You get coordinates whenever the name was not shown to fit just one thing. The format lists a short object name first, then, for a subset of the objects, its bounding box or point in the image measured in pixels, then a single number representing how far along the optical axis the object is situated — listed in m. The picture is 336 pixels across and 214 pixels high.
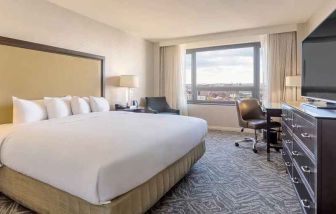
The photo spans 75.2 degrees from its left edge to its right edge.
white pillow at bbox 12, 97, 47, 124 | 2.69
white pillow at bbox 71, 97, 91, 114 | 3.41
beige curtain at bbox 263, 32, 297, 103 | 4.83
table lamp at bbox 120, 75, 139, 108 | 4.78
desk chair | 4.21
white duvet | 1.42
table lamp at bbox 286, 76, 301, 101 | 4.26
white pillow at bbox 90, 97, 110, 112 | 3.78
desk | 3.37
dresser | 1.41
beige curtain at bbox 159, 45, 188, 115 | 6.11
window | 5.62
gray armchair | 5.56
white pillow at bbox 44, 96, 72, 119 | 3.04
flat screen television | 1.90
